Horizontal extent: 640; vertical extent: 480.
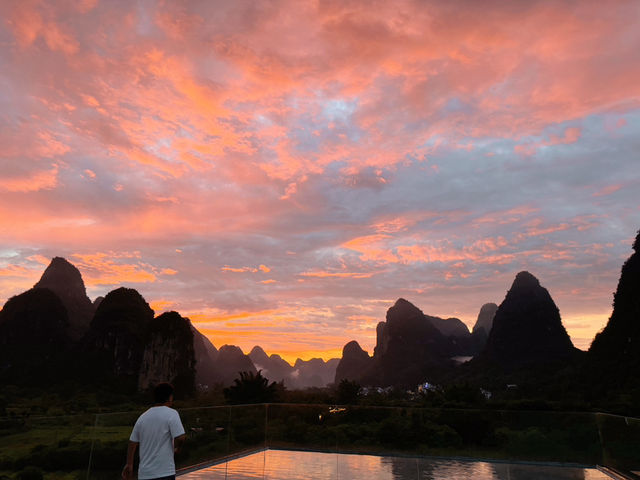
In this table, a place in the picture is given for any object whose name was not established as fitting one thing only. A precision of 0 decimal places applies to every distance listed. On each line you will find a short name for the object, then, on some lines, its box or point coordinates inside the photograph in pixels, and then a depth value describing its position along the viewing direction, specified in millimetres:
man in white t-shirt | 3559
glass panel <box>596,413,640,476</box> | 7992
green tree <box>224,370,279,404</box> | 21719
